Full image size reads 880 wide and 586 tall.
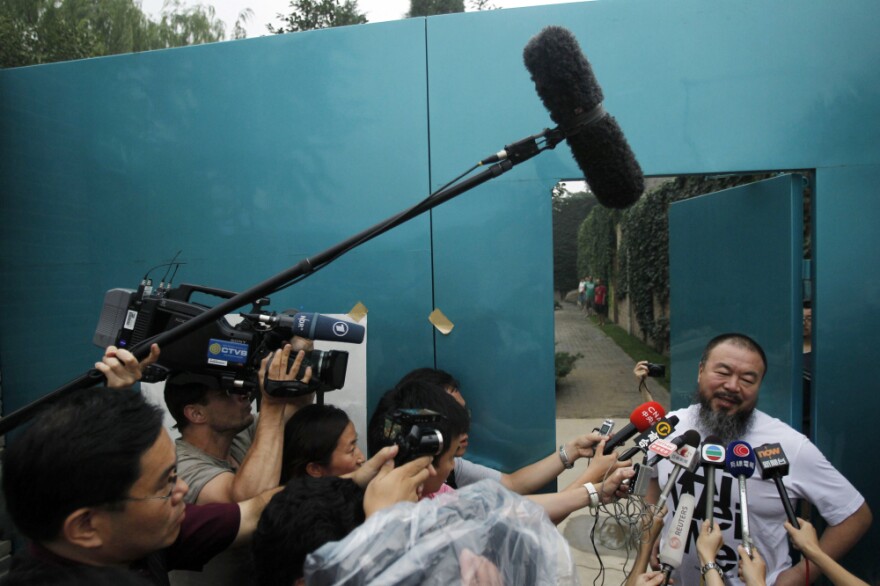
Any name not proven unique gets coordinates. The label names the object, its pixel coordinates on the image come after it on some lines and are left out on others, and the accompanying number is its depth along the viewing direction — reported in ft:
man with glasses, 3.62
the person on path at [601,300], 53.65
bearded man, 6.59
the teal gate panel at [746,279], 8.13
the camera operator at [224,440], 5.79
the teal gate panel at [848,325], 7.96
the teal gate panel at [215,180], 9.08
